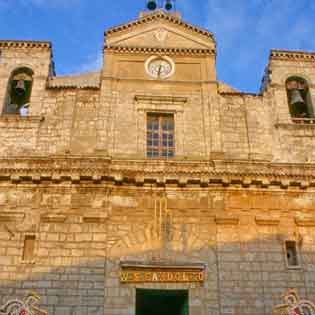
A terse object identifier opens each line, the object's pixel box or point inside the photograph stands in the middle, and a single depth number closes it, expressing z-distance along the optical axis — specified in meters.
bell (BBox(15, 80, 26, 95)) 17.66
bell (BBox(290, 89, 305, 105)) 17.83
